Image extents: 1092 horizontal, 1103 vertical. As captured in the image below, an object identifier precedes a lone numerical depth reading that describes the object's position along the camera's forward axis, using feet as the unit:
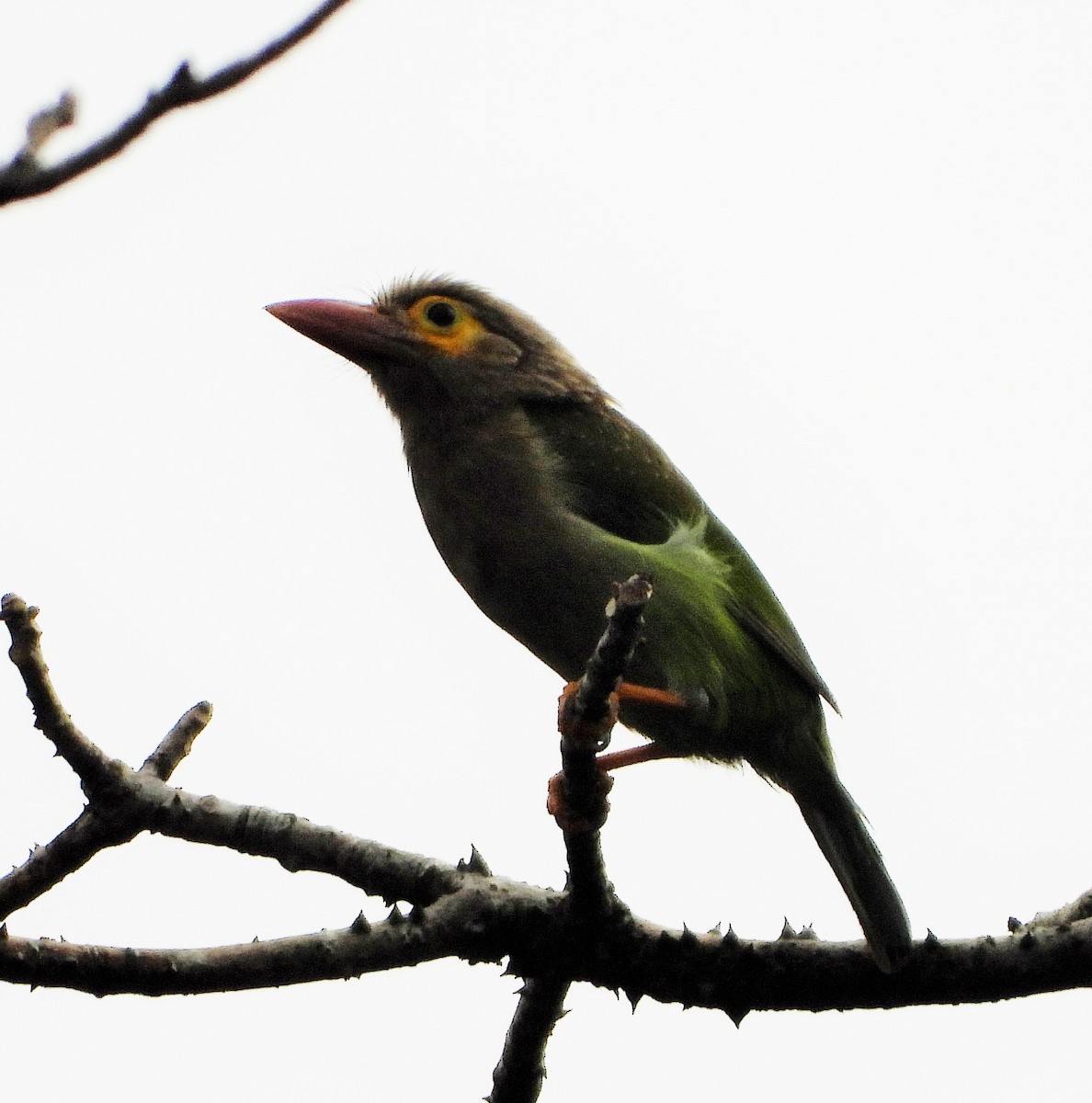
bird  28.76
